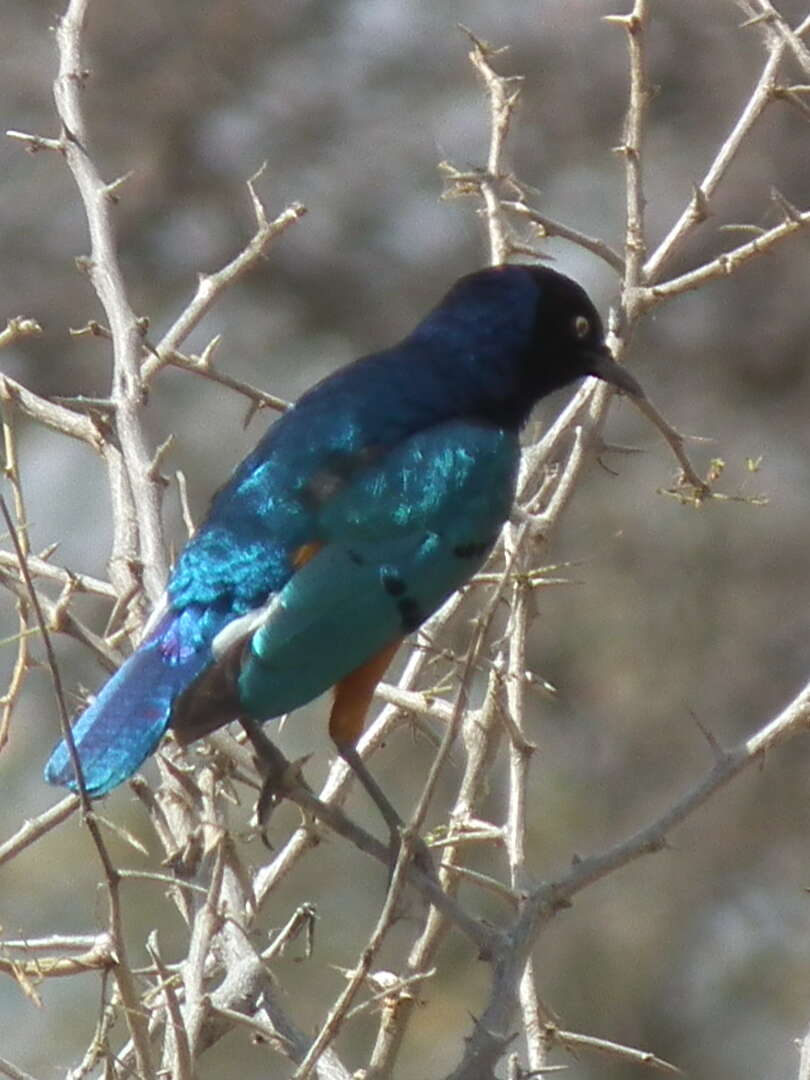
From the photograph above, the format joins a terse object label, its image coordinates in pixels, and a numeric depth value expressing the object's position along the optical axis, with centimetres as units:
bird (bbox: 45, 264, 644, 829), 704
